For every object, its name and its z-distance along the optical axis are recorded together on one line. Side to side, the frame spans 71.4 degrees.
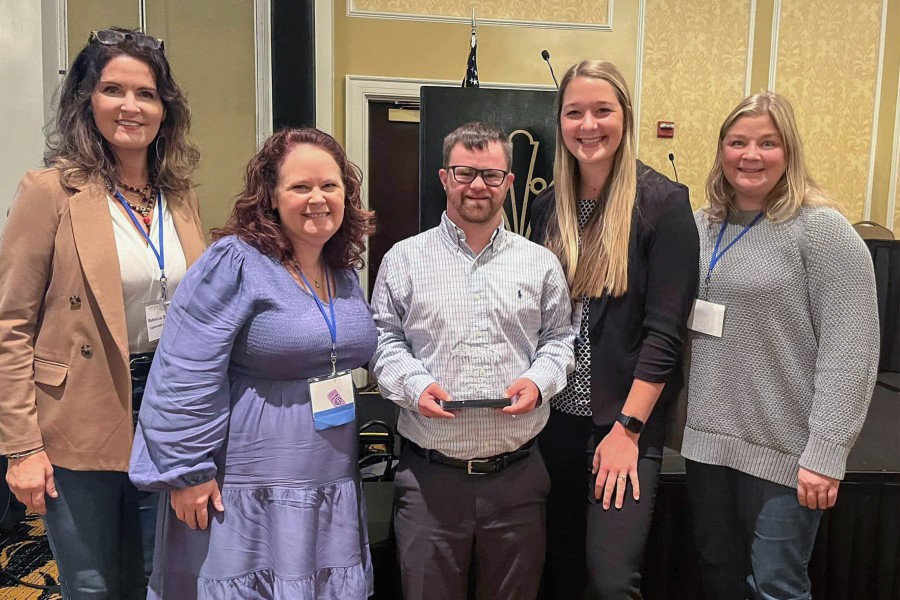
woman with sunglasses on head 1.27
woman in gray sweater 1.33
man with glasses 1.34
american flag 2.78
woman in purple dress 1.15
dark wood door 4.24
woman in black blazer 1.39
